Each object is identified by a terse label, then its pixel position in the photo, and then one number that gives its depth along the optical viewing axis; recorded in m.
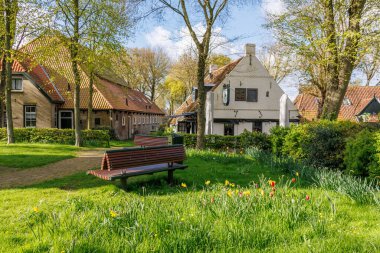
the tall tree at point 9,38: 15.10
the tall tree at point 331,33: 11.88
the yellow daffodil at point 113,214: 3.56
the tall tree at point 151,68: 49.00
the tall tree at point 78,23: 15.98
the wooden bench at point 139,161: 6.23
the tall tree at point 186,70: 38.24
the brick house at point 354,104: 29.17
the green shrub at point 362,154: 7.44
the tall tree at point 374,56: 11.81
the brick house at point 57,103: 24.59
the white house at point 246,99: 25.95
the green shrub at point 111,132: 26.33
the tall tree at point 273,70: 36.38
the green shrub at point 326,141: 9.55
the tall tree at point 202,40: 14.78
